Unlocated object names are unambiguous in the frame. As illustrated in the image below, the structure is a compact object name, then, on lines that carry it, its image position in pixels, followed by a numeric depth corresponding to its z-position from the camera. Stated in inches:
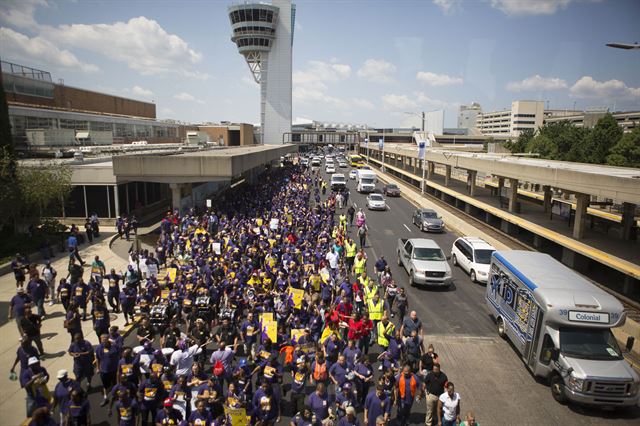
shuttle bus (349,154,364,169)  3132.6
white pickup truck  665.0
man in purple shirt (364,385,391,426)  301.3
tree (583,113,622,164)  1861.5
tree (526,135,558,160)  2345.0
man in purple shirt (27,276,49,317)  500.7
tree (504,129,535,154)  2961.6
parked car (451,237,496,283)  710.5
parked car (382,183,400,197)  1817.2
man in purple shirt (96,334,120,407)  349.1
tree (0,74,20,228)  762.2
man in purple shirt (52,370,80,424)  288.7
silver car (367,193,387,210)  1435.8
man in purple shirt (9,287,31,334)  430.6
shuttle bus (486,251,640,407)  352.5
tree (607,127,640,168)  1595.7
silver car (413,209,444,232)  1111.6
